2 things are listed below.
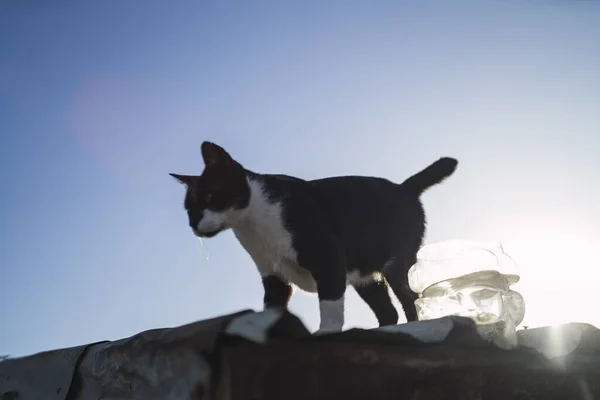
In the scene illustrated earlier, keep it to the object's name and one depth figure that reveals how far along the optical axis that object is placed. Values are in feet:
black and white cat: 7.65
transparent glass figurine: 5.63
